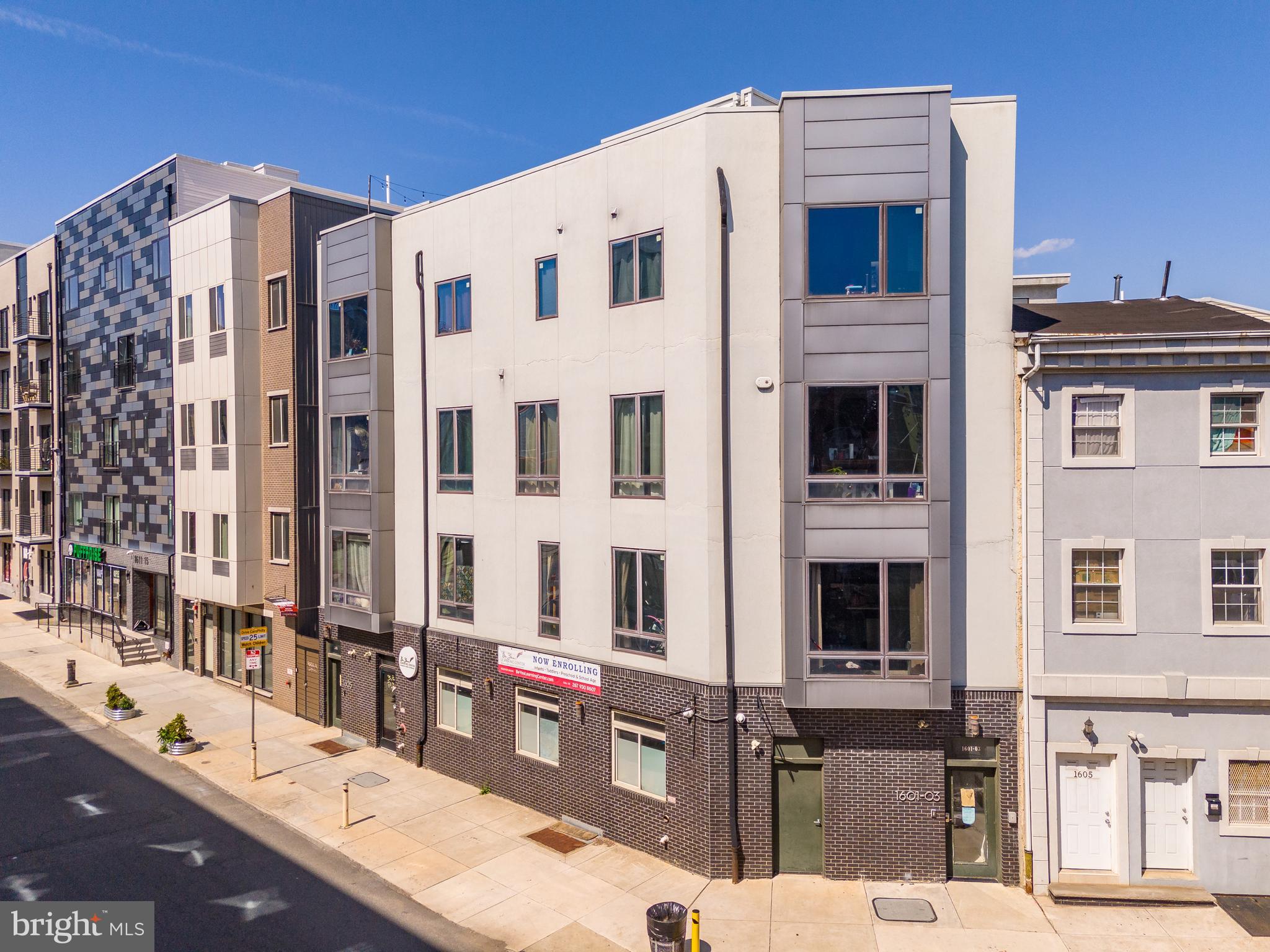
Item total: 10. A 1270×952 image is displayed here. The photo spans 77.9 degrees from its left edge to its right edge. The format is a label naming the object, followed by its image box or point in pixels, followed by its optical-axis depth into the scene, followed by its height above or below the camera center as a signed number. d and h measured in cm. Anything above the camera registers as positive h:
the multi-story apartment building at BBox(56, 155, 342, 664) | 3181 +350
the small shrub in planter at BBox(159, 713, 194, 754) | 2194 -754
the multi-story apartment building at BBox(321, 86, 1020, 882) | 1455 -50
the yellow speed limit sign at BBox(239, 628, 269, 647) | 2134 -472
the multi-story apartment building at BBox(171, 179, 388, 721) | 2589 +146
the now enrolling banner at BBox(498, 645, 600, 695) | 1745 -479
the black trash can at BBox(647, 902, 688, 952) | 1223 -727
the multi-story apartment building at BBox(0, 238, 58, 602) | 4106 +269
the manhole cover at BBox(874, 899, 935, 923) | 1370 -801
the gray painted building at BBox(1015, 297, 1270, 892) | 1452 -278
